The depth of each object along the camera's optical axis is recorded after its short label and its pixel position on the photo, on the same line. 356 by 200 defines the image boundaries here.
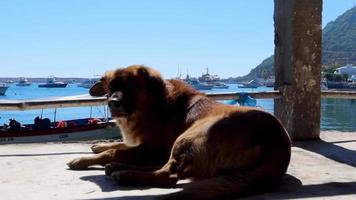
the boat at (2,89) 99.74
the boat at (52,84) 169.38
